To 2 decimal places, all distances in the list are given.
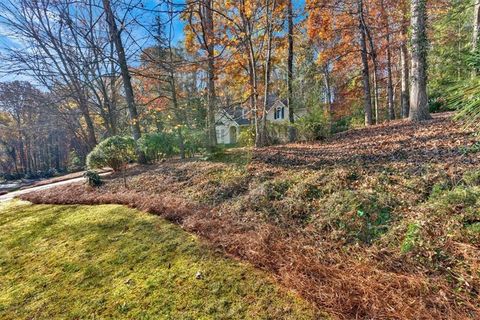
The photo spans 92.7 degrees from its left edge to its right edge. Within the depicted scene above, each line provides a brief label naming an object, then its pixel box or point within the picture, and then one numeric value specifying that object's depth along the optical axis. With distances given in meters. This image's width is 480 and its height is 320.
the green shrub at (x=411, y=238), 2.01
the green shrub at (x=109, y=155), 7.50
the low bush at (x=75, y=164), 17.71
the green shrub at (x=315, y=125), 6.71
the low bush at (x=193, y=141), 8.30
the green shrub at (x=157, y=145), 8.56
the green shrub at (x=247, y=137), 8.26
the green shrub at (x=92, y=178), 6.20
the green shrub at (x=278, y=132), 8.30
